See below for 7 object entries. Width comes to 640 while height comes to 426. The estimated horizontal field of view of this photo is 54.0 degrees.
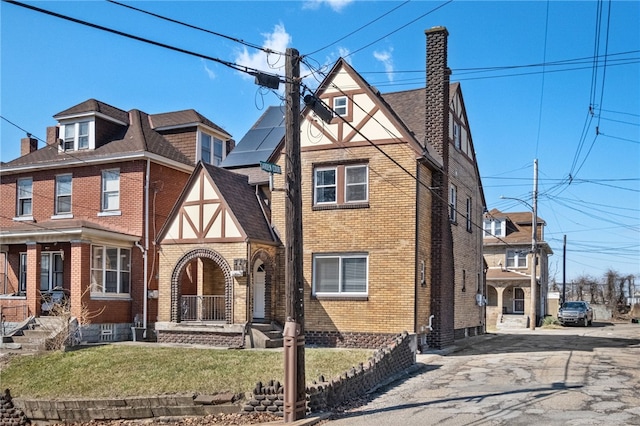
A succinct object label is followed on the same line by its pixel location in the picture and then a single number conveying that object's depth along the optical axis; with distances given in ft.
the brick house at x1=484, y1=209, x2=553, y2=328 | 148.36
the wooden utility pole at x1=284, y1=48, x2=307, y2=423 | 37.63
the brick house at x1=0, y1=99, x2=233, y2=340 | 74.28
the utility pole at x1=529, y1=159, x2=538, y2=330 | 119.65
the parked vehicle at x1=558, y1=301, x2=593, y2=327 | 138.21
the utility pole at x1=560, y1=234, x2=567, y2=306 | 188.03
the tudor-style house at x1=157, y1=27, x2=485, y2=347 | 65.41
